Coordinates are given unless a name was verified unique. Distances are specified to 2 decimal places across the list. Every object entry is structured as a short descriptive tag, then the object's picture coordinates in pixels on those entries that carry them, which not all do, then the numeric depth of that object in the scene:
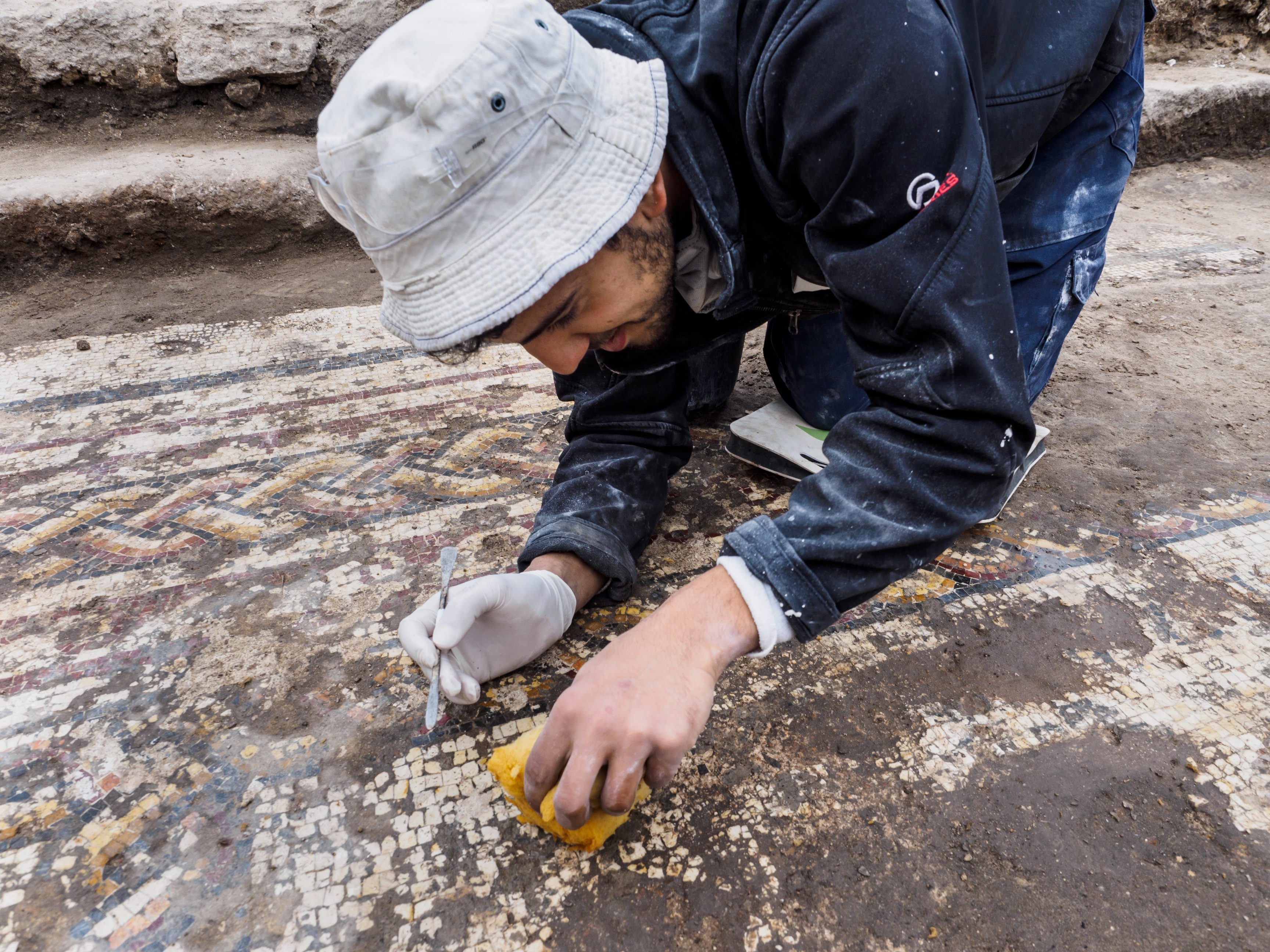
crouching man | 0.92
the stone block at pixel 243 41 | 3.60
